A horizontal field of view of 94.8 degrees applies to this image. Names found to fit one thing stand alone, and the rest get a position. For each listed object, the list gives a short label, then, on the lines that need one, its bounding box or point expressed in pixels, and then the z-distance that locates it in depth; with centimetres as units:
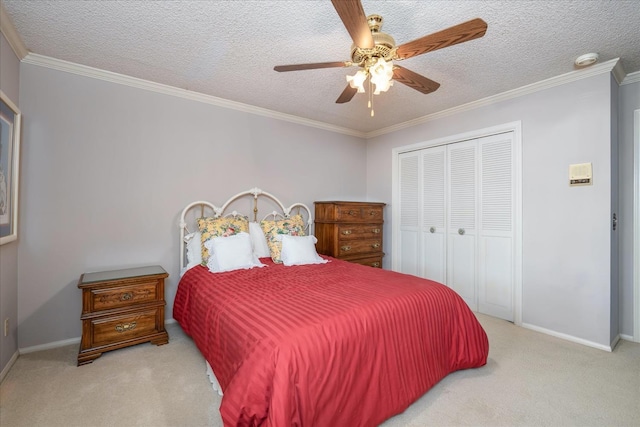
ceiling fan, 140
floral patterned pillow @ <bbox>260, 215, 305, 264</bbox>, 314
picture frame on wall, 196
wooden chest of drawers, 375
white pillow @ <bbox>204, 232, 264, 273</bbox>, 265
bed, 128
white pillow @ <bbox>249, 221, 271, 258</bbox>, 320
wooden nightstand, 225
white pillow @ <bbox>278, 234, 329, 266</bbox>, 300
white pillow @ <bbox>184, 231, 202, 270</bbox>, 290
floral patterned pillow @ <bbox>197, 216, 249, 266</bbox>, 287
